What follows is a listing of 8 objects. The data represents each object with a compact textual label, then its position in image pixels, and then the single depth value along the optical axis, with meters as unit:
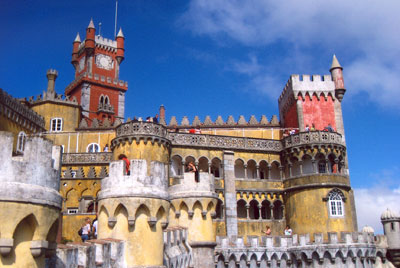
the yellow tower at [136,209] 12.15
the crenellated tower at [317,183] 35.59
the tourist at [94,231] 16.55
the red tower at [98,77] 58.56
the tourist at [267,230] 33.91
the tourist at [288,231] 34.09
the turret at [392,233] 33.88
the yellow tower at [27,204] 7.68
